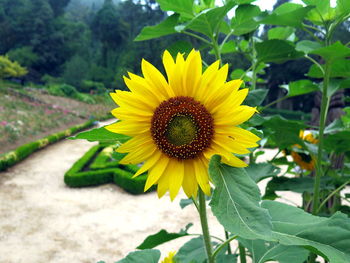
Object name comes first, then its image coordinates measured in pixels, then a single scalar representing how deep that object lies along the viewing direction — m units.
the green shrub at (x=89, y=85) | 36.91
